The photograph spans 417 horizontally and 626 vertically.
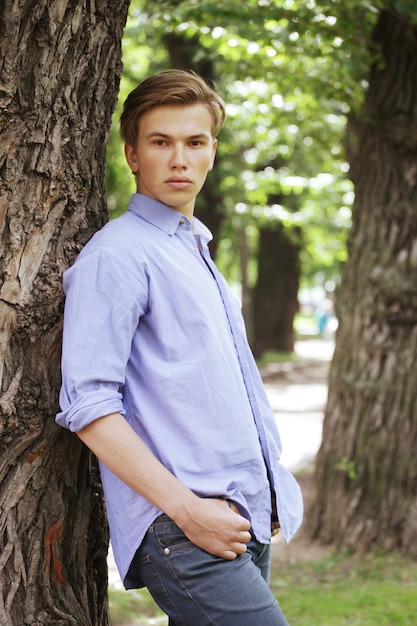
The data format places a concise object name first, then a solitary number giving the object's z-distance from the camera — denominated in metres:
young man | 2.10
